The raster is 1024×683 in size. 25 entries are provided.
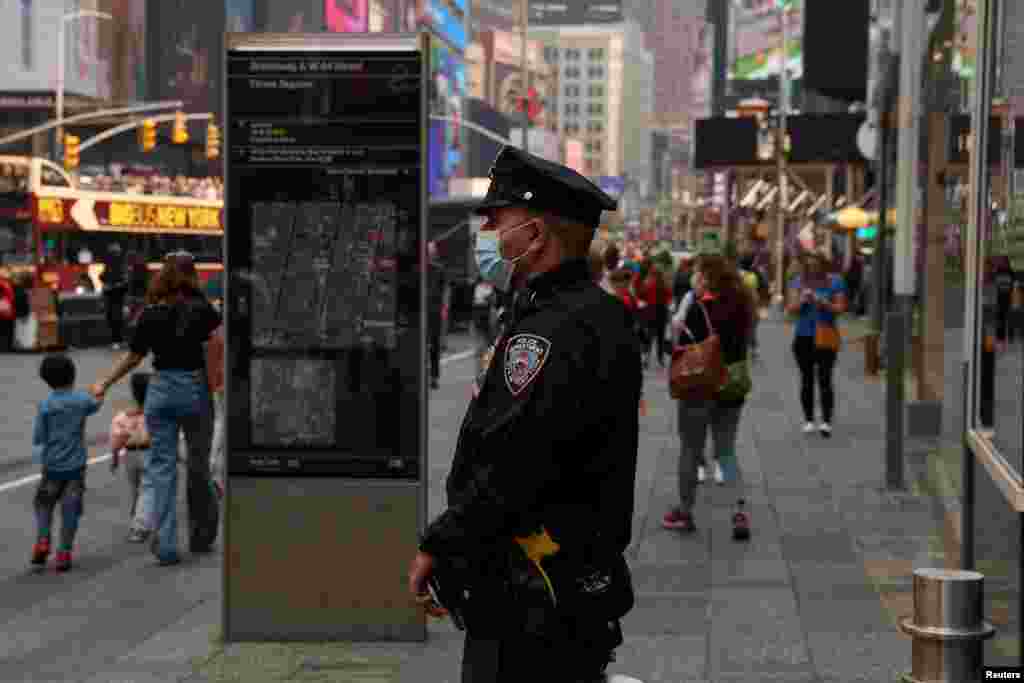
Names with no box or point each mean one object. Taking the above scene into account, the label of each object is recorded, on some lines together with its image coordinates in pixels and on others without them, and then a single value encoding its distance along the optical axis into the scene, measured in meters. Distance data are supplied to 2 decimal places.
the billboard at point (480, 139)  160.12
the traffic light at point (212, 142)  43.43
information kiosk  7.66
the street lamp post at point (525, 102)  50.98
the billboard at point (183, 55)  71.56
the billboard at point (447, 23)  130.62
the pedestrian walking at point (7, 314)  30.02
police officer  3.69
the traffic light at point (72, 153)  43.16
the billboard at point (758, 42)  116.06
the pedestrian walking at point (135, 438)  11.20
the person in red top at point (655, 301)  25.67
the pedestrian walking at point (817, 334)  17.09
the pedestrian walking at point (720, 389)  11.05
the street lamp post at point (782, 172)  55.25
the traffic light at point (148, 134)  43.47
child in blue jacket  10.12
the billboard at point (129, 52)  77.29
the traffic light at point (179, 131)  43.56
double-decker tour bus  33.56
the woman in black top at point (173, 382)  10.02
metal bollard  4.04
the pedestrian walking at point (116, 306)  32.53
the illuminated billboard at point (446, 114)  137.00
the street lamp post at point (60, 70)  51.34
